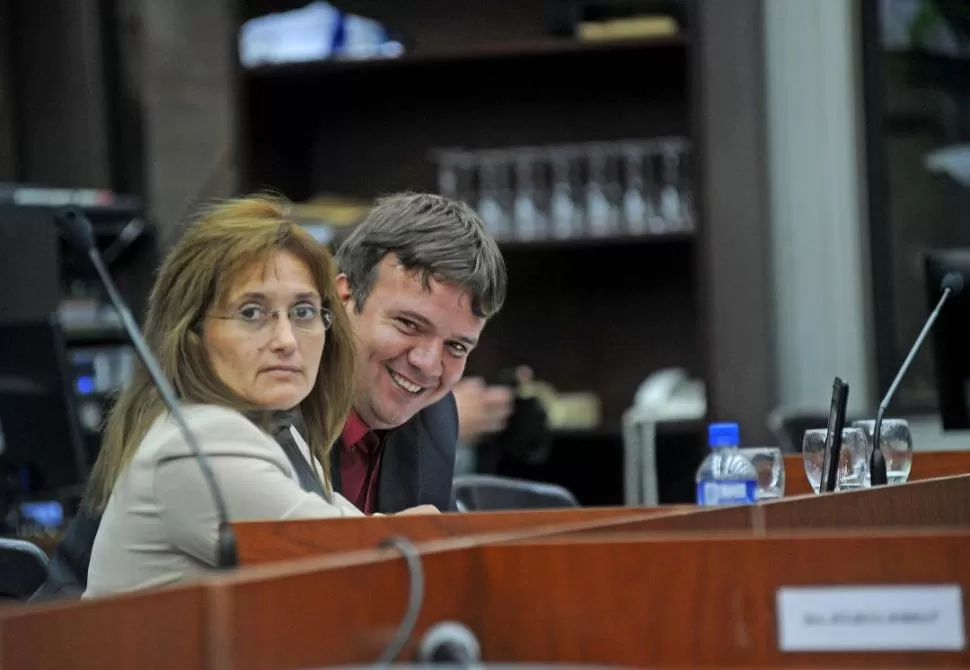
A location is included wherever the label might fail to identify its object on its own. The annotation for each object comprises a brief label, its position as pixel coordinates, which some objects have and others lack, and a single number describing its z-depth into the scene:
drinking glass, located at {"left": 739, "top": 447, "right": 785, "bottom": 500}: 4.84
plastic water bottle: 4.56
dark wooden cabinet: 8.91
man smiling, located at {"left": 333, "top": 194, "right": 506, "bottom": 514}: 4.75
